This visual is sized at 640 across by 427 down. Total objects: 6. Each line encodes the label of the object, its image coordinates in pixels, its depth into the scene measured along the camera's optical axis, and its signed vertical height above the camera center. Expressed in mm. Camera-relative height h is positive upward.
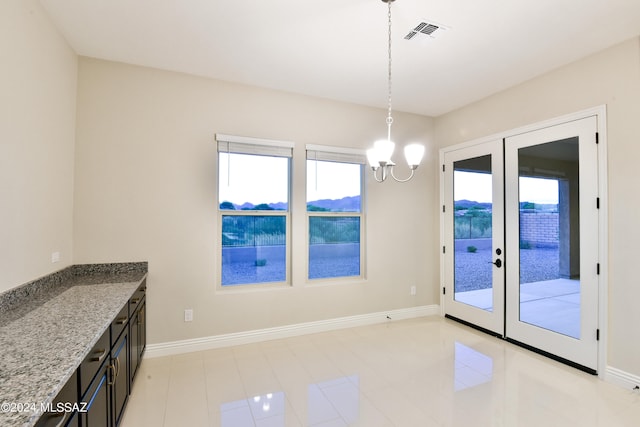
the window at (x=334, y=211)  3977 +104
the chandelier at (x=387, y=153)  2146 +470
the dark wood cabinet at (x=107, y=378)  1221 -828
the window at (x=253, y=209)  3557 +114
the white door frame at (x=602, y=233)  2787 -113
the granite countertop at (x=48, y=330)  988 -549
